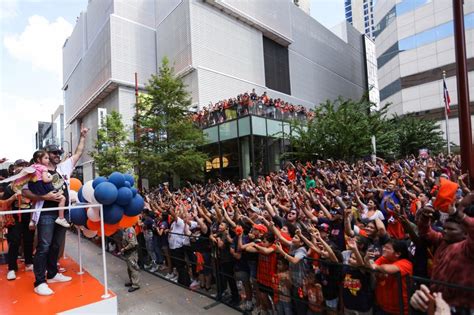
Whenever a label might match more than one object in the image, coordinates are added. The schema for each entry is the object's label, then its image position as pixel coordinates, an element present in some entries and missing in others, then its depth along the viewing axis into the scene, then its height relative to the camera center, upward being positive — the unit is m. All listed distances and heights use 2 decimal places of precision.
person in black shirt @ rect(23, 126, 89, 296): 3.99 -0.70
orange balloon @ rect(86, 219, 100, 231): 4.76 -0.80
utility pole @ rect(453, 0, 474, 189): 6.49 +1.27
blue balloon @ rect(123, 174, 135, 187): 5.15 -0.13
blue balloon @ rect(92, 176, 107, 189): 4.68 -0.13
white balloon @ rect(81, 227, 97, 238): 5.61 -1.08
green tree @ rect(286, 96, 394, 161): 18.08 +1.63
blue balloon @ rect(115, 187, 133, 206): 4.65 -0.38
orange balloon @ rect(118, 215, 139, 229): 4.97 -0.81
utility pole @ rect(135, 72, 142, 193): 16.59 +1.43
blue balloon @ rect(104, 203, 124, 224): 4.54 -0.62
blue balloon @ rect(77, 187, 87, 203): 4.99 -0.38
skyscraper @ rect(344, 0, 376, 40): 116.44 +54.87
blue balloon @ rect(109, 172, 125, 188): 4.82 -0.13
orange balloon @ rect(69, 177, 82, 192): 6.29 -0.22
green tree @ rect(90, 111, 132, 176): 22.58 +1.96
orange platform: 3.51 -1.51
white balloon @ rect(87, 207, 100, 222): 4.56 -0.60
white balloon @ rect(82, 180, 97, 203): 4.64 -0.29
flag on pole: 17.40 +3.16
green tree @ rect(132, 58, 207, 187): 16.42 +1.83
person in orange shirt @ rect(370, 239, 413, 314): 3.59 -1.33
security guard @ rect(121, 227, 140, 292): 7.22 -1.98
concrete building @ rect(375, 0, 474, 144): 35.03 +12.10
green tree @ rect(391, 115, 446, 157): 27.69 +1.69
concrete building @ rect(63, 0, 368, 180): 27.01 +11.86
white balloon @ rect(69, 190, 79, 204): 5.71 -0.43
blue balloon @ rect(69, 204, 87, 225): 4.84 -0.66
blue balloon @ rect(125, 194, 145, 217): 4.86 -0.57
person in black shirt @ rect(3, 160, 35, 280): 4.98 -1.00
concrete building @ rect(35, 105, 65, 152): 70.69 +11.89
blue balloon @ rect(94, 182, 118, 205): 4.32 -0.30
